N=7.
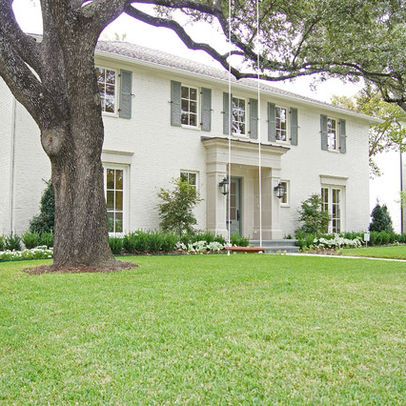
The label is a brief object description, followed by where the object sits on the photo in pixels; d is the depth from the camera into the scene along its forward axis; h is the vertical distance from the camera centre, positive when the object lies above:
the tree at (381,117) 22.97 +5.15
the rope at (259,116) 11.25 +3.63
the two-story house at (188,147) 12.19 +2.42
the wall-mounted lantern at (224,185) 14.64 +1.23
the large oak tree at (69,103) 7.08 +1.86
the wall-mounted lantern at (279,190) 15.87 +1.15
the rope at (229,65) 10.55 +3.83
